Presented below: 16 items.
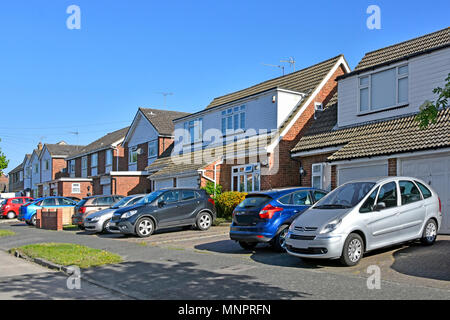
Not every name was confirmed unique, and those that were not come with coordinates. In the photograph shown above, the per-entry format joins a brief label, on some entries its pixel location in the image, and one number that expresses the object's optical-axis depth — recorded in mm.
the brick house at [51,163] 54156
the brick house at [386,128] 13727
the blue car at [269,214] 10953
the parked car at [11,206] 33219
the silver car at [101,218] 18312
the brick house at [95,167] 38625
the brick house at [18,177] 69938
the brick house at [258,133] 20938
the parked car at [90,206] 20688
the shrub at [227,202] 19844
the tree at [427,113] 7777
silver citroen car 8906
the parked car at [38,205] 24925
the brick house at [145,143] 33812
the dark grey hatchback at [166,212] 15867
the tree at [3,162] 40625
